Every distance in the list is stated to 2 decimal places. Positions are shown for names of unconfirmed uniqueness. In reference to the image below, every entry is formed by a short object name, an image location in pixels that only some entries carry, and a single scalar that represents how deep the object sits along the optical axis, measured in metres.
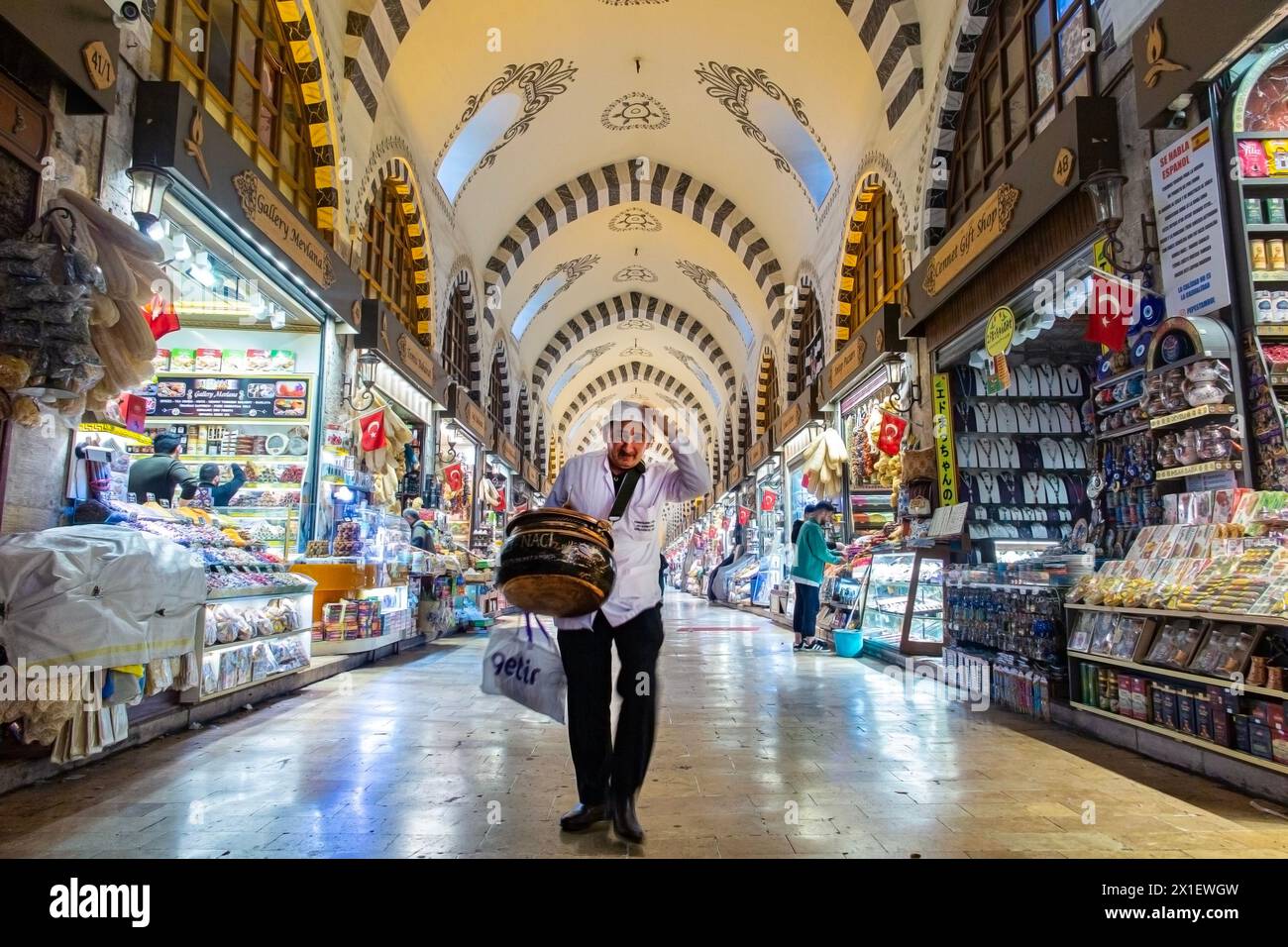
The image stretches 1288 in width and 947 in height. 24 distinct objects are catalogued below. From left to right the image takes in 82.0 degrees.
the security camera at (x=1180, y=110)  3.25
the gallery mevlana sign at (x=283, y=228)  4.72
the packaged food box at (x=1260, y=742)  2.42
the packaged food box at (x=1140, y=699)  3.07
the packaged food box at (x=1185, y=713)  2.80
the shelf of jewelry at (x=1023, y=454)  6.41
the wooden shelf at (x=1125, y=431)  3.69
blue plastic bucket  6.63
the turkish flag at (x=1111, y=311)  3.64
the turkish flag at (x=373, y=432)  7.01
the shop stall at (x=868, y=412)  7.24
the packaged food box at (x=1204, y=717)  2.70
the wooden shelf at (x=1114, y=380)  3.72
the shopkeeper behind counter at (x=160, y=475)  4.44
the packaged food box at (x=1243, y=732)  2.51
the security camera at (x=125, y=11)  3.54
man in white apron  2.15
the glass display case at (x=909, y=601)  5.67
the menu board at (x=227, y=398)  6.36
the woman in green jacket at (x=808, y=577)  7.19
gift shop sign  4.81
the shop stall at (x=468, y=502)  9.71
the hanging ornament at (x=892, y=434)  7.17
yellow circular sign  5.05
